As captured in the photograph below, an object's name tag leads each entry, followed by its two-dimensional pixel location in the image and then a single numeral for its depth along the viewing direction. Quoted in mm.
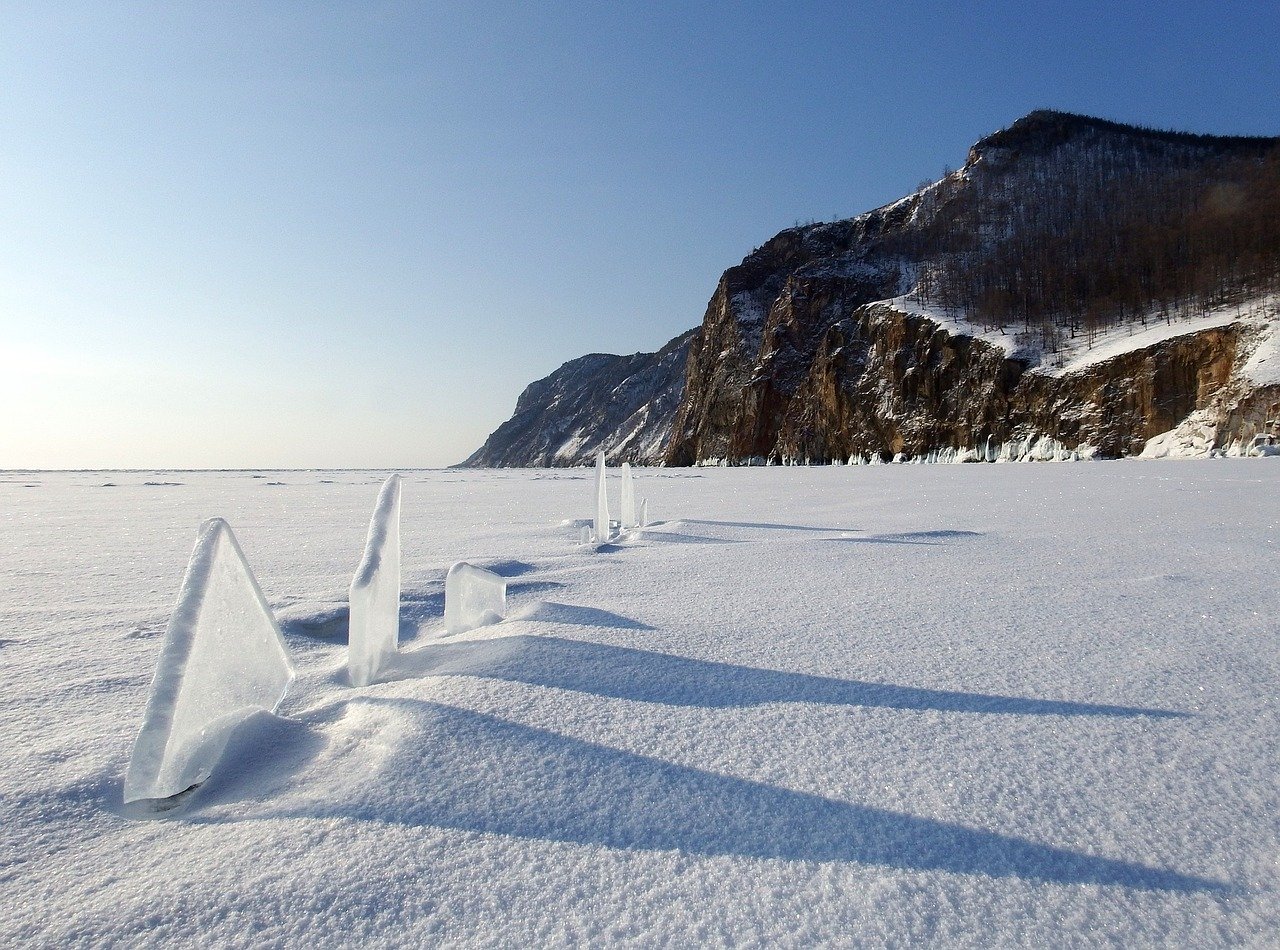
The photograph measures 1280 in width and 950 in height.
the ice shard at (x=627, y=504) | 5168
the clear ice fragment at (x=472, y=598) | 2104
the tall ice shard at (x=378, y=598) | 1584
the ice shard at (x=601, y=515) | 4254
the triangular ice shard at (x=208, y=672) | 1038
